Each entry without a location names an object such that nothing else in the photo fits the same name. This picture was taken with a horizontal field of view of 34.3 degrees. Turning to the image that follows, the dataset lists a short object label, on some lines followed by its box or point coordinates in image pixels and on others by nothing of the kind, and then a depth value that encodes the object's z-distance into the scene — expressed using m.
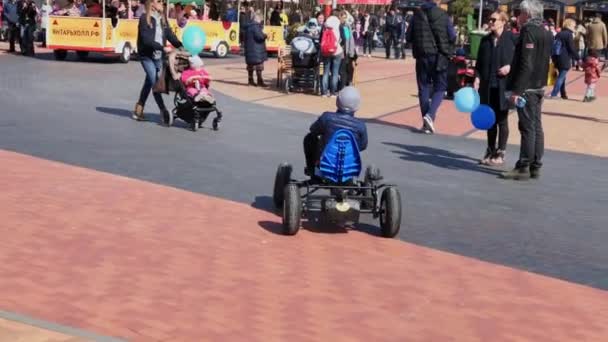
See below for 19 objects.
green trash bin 22.86
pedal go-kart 7.55
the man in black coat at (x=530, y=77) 10.38
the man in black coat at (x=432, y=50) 14.27
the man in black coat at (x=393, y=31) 34.81
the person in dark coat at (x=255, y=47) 20.09
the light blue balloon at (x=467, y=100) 10.98
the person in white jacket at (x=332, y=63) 18.56
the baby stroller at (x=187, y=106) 13.23
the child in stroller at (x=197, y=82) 13.18
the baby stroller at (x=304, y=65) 19.23
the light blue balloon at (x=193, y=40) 13.47
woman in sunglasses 11.46
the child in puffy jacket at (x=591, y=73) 20.39
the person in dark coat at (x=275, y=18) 32.81
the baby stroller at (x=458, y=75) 19.55
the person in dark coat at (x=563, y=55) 20.48
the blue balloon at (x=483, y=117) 10.92
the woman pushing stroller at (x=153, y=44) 13.36
